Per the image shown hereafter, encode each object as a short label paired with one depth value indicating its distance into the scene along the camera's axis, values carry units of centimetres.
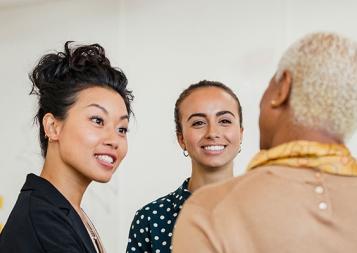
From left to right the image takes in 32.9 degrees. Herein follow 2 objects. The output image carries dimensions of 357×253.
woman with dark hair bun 146
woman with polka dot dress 206
